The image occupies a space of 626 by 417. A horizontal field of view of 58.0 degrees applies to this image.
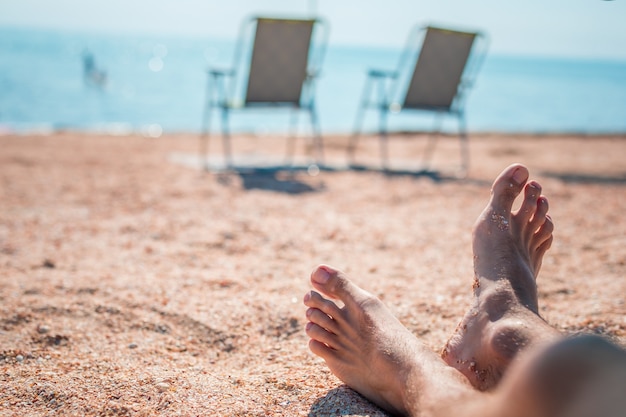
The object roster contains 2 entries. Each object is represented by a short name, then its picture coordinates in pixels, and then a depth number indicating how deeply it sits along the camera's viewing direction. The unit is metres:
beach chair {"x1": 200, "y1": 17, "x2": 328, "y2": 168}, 4.51
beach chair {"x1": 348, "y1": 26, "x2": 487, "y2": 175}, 4.77
